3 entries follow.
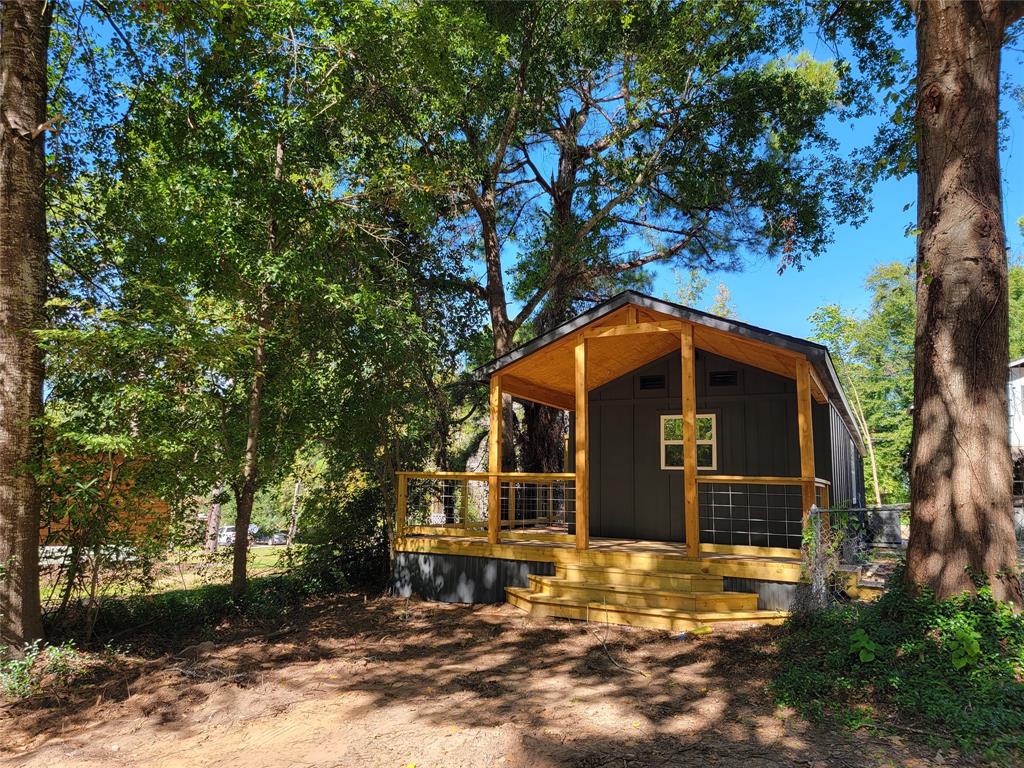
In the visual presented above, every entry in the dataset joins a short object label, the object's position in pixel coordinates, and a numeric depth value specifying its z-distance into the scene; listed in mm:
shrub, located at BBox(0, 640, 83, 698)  4885
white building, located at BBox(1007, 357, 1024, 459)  20188
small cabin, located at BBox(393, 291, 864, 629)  7090
